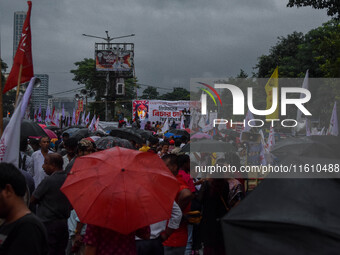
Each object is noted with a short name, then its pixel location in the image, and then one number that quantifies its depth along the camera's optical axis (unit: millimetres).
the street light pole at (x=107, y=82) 55631
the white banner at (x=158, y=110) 42219
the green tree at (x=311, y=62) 24984
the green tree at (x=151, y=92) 126725
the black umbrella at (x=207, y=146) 10742
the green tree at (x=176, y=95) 123875
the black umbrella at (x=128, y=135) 12680
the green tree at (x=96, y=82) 58097
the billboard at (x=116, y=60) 56531
